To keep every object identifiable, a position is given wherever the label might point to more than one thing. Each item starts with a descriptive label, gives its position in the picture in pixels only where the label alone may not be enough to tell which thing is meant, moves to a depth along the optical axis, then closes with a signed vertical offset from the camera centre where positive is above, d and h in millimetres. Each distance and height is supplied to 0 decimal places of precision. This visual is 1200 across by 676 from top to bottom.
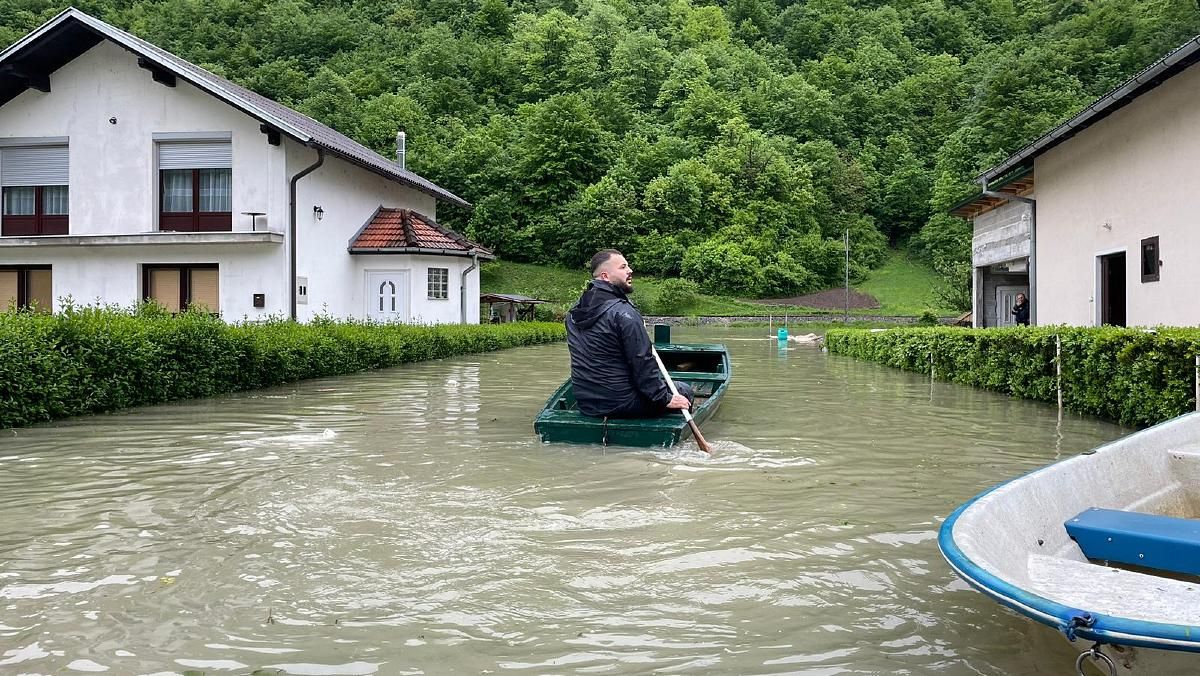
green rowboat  8383 -906
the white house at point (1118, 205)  12930 +2221
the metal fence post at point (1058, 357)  11672 -353
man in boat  8469 -226
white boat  2703 -912
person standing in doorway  21980 +469
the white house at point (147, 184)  22422 +3937
